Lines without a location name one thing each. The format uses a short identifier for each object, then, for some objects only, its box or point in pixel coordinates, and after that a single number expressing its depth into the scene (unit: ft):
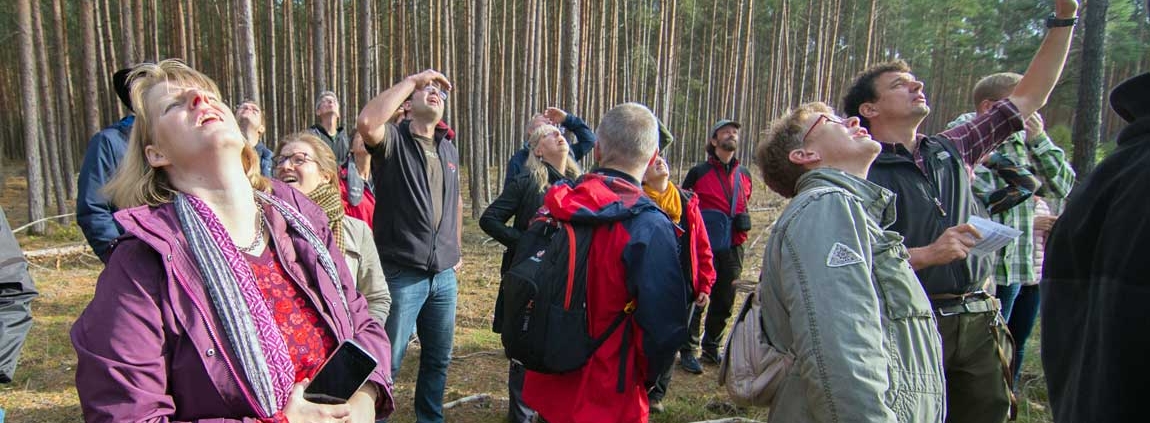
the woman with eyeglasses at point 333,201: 8.43
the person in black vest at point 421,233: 11.56
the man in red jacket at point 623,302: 8.07
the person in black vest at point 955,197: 8.13
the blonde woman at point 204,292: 4.25
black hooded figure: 3.13
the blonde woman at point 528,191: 14.24
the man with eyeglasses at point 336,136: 15.07
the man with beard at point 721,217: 17.48
